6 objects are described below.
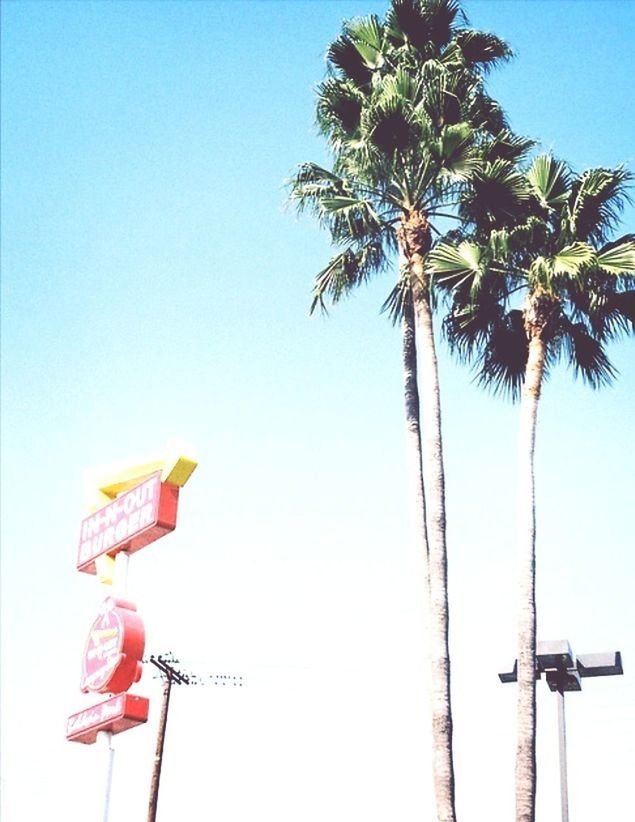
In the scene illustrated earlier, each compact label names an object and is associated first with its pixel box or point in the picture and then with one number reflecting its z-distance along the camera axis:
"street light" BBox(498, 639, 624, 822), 15.42
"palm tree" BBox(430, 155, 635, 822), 17.56
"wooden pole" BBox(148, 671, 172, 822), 27.14
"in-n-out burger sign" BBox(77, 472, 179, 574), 12.90
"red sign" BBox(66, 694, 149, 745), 12.20
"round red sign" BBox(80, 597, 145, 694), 12.30
